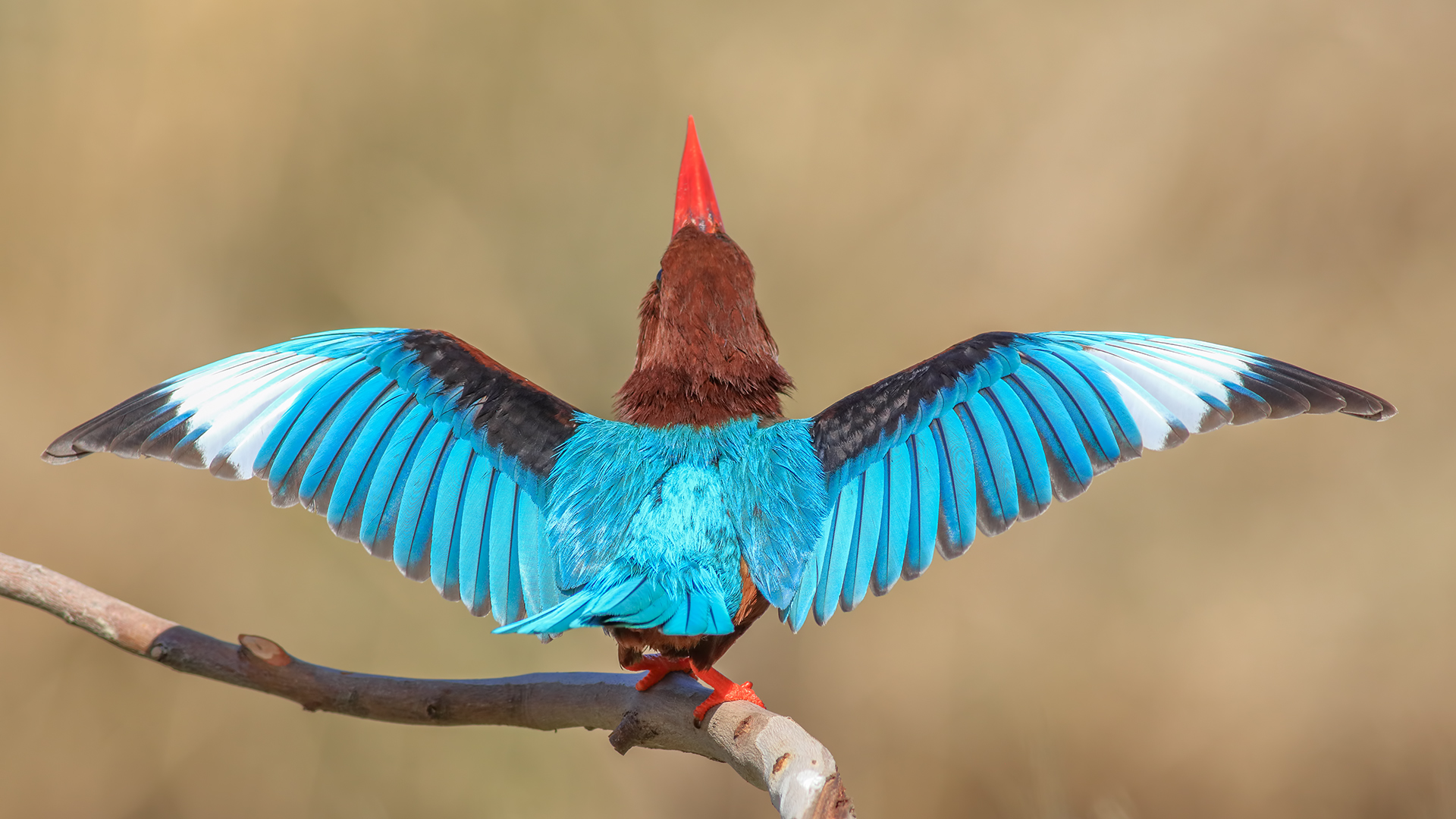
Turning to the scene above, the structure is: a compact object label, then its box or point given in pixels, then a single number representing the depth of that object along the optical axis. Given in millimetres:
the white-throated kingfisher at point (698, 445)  8196
